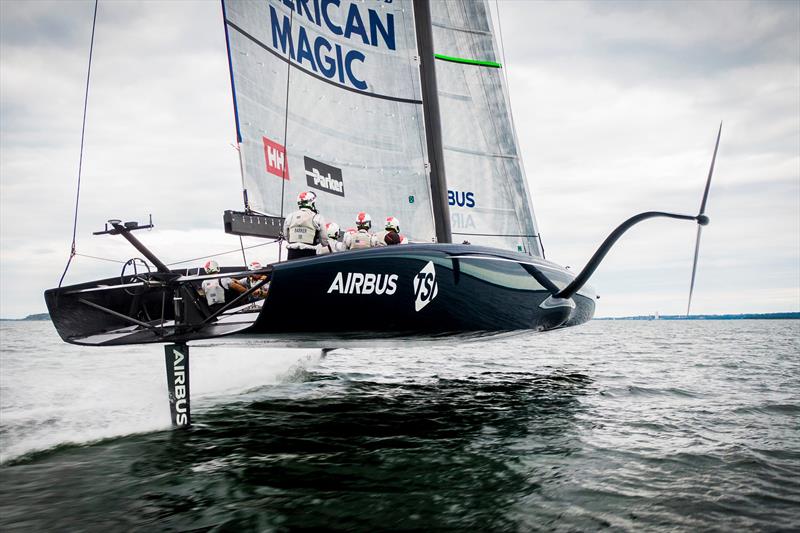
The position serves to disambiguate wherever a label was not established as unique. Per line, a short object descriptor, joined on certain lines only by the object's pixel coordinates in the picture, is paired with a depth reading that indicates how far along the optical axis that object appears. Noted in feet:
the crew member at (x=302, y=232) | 21.38
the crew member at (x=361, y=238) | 22.56
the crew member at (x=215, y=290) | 27.40
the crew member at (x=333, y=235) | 25.26
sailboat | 17.44
